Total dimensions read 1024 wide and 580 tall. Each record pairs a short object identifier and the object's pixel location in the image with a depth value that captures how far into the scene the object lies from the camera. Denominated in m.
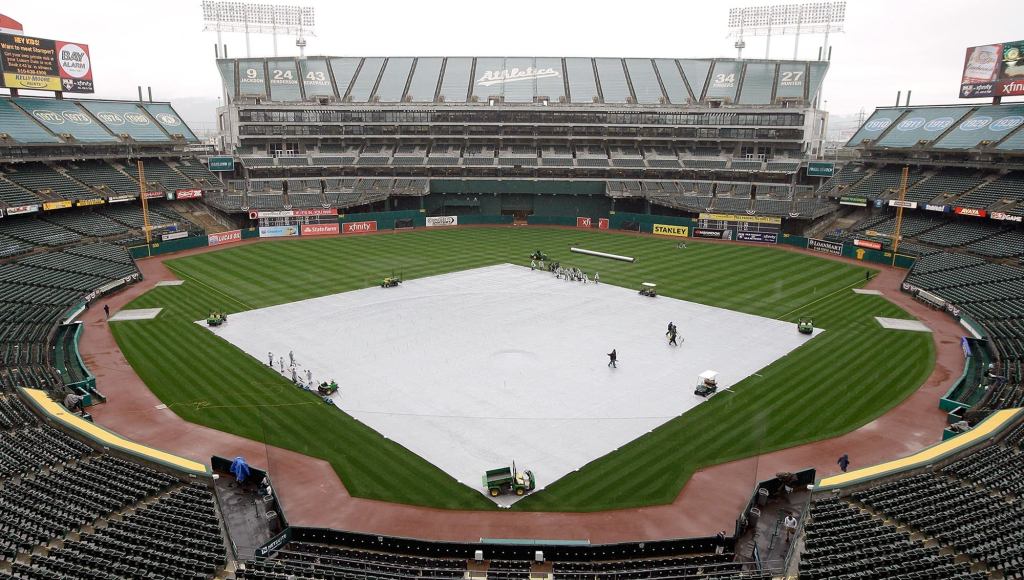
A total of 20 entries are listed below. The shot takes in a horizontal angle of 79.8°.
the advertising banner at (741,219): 72.56
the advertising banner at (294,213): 73.62
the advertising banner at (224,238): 65.69
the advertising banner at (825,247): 63.71
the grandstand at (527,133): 82.94
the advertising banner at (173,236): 62.61
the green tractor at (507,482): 21.03
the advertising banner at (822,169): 75.75
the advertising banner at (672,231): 74.06
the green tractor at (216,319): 38.09
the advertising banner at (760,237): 69.88
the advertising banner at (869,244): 60.72
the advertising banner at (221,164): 78.00
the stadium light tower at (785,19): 89.25
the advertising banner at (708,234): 72.38
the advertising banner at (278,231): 70.94
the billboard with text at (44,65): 62.88
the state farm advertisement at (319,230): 73.19
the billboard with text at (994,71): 61.94
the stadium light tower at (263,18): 92.09
